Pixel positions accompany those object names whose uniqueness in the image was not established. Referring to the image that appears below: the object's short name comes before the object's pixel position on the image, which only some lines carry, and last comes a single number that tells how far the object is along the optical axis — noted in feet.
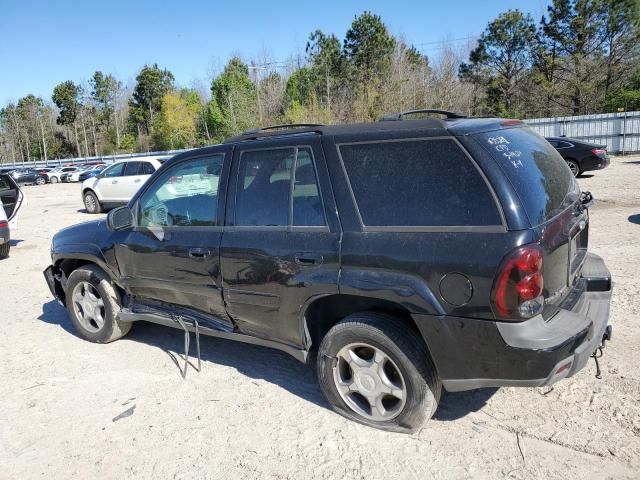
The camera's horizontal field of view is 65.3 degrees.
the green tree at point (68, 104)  242.58
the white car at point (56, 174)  131.44
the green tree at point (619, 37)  113.39
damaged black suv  8.75
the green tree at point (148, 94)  233.35
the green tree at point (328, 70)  148.87
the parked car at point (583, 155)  53.88
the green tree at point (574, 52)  118.32
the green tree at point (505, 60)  125.70
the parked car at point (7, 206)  30.73
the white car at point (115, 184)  51.49
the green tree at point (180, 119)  205.98
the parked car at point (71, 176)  129.90
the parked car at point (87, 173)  124.50
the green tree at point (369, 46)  139.03
